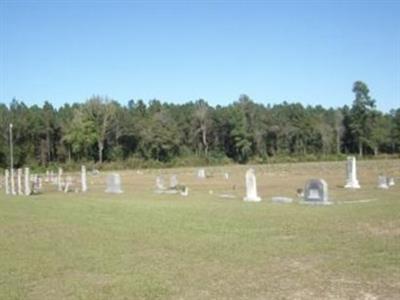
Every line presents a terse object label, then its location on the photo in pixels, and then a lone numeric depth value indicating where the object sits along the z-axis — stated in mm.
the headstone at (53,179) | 56625
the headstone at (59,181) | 44406
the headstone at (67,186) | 42122
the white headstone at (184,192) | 33731
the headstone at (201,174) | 59606
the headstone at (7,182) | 41841
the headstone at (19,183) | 40062
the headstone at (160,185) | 38016
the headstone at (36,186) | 42175
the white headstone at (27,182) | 39000
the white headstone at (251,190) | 28547
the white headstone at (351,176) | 35531
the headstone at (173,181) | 39853
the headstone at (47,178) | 59812
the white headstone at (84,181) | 41750
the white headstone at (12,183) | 40322
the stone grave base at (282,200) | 26472
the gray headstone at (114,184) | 38219
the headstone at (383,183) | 34438
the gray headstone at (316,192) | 25328
